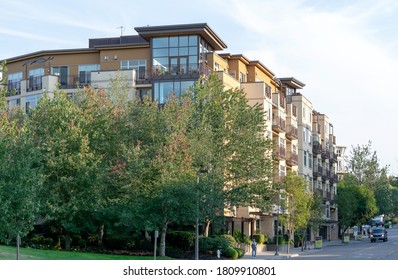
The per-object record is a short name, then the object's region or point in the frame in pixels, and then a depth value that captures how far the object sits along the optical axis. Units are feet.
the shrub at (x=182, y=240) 176.45
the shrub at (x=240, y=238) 210.55
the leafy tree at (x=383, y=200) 433.07
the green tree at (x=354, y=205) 325.62
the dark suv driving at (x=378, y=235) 300.61
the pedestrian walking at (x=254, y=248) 187.32
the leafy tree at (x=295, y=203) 215.51
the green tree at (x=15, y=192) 104.54
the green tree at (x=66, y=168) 158.40
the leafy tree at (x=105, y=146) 164.14
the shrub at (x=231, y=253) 173.17
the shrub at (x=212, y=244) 173.17
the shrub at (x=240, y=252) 179.64
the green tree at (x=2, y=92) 102.56
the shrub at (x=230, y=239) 184.57
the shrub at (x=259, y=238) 227.20
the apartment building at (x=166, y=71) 218.38
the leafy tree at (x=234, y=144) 182.60
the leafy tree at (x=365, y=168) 434.30
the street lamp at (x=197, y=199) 146.72
